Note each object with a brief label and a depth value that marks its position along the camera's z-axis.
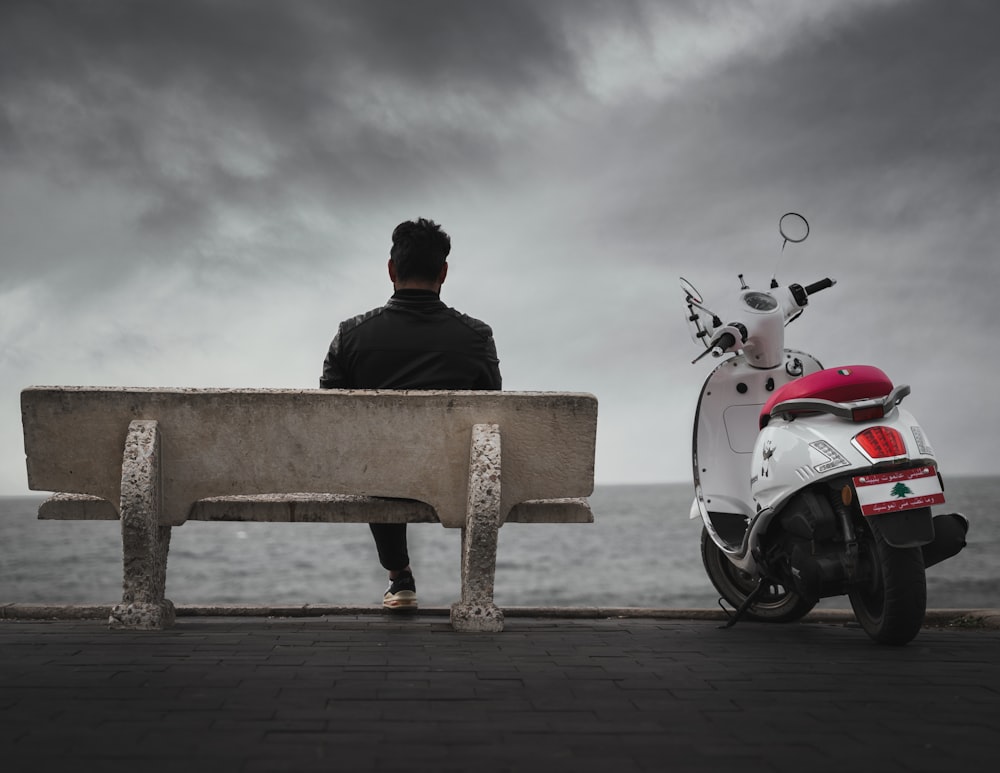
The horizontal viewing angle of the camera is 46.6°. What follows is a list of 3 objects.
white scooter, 4.85
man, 6.22
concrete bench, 5.59
